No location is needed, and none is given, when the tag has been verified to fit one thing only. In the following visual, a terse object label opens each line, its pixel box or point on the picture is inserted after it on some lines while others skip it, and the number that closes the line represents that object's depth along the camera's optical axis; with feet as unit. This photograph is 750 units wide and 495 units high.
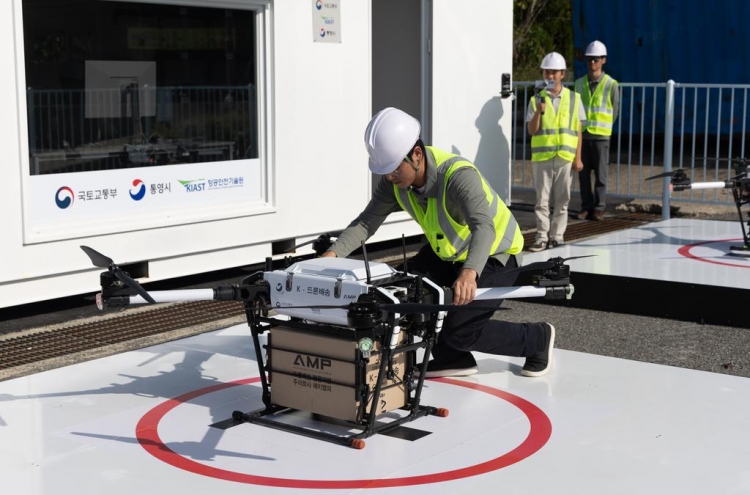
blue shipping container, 57.11
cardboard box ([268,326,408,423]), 15.44
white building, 24.94
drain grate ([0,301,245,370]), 22.20
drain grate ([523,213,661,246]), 37.17
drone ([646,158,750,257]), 27.81
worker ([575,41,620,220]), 39.55
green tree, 77.92
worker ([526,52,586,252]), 34.01
